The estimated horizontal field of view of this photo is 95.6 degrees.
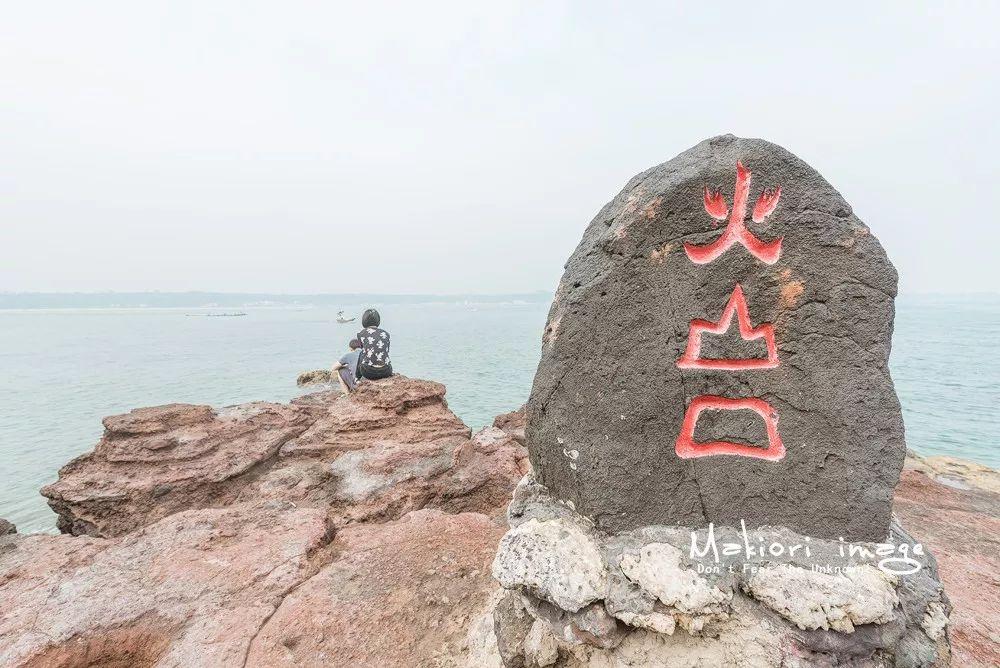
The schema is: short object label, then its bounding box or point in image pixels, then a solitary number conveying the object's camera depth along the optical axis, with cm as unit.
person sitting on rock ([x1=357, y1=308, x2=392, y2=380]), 853
